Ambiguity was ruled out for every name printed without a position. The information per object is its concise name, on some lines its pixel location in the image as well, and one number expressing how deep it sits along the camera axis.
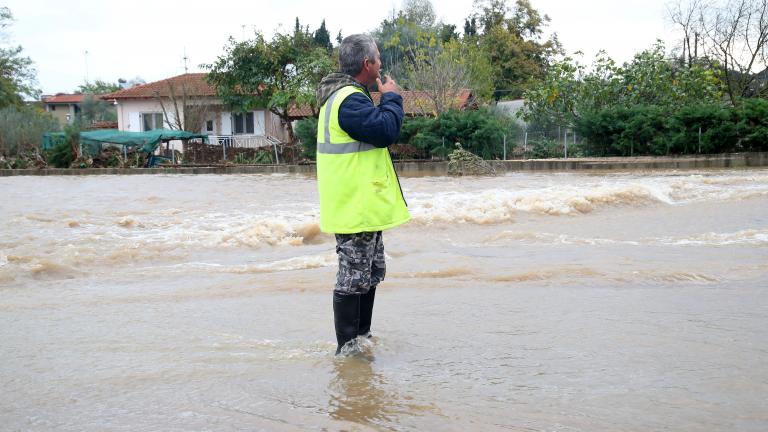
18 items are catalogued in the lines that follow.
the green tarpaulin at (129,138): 31.88
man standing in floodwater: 3.49
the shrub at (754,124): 23.08
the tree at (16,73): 51.93
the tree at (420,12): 63.22
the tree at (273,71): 35.69
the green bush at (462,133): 26.03
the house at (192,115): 39.72
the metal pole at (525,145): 28.25
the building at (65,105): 67.31
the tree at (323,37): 65.38
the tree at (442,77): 32.09
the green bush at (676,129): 23.39
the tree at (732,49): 29.50
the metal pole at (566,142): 27.33
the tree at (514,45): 50.94
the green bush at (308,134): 28.98
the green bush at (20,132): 36.11
